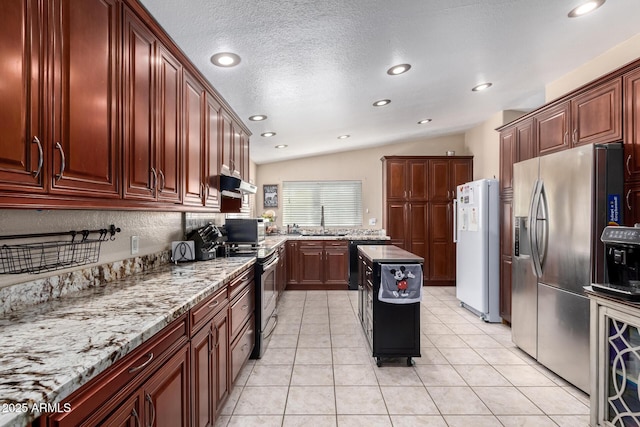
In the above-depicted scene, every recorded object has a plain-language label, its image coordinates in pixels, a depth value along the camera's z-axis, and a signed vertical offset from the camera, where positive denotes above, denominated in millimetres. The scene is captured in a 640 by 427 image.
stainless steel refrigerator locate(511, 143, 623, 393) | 2047 -246
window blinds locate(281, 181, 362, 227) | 5961 +228
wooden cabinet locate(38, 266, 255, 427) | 822 -634
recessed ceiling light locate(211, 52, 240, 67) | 1996 +1091
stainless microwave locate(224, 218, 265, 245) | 3391 -196
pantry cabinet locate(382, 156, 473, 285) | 5359 +162
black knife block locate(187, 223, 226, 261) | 2506 -240
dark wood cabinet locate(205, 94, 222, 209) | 2454 +551
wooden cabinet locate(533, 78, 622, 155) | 2127 +779
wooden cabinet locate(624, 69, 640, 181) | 1975 +609
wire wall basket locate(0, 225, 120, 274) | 1203 -180
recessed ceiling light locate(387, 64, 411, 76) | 2529 +1280
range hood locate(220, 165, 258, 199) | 2800 +289
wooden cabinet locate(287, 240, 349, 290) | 5141 -842
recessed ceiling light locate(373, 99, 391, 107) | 3328 +1289
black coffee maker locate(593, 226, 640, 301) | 1640 -292
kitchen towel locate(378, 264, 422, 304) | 2545 -612
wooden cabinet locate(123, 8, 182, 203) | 1435 +546
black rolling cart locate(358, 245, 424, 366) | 2578 -954
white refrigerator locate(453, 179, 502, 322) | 3594 -434
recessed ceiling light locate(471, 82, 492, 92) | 3254 +1441
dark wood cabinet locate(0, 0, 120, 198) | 887 +414
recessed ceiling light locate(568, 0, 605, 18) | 1933 +1397
